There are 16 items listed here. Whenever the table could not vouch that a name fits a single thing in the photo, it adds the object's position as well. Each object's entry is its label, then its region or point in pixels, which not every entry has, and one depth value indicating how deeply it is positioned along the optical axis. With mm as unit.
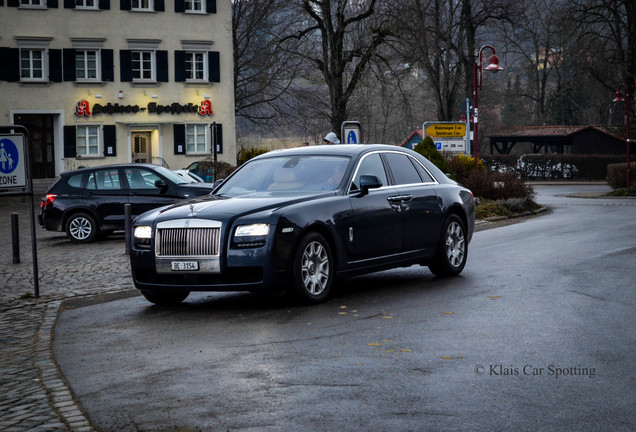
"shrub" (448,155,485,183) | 32531
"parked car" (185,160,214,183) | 41088
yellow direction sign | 38500
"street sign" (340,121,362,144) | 24875
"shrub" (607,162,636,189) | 45312
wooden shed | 74062
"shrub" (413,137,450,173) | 29859
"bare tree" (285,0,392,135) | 42344
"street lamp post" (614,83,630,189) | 46150
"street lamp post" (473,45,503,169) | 32500
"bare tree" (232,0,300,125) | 62469
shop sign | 50812
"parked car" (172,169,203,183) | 23019
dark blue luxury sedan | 10359
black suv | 22156
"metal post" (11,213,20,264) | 17297
